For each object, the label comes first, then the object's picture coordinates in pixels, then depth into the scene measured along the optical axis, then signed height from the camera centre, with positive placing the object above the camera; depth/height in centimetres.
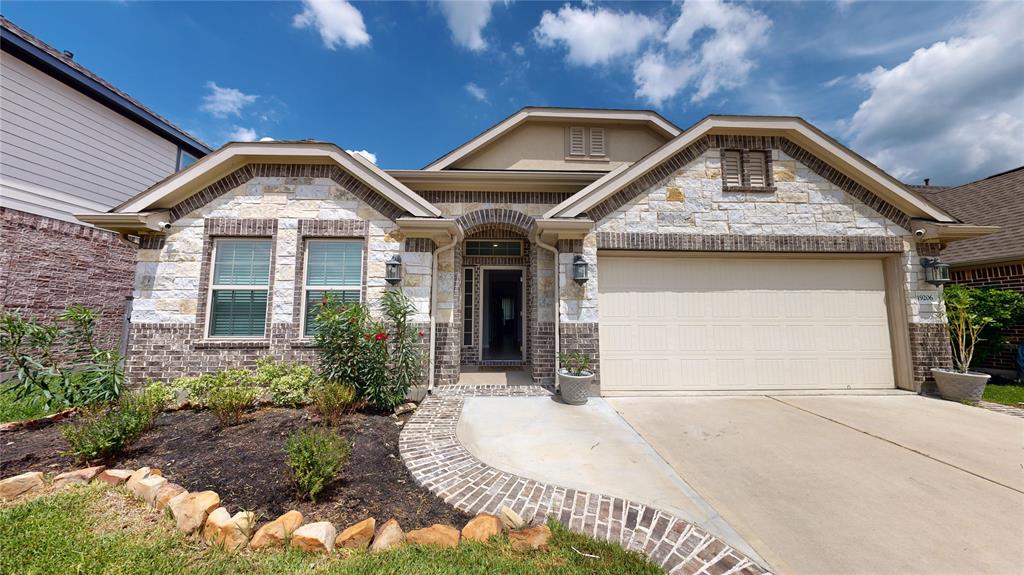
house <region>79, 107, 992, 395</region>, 599 +107
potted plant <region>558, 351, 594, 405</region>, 564 -97
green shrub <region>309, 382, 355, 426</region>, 462 -110
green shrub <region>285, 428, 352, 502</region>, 290 -121
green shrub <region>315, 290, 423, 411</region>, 521 -59
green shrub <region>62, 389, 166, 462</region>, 347 -116
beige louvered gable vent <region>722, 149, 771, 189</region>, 659 +285
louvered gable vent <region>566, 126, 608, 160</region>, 963 +490
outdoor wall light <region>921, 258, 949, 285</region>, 624 +86
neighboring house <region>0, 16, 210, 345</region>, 679 +316
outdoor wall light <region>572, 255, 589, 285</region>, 610 +86
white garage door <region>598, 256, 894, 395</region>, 636 -12
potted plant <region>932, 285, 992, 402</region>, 572 -53
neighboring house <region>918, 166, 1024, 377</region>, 748 +169
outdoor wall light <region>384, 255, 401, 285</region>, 598 +84
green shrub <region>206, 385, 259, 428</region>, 452 -111
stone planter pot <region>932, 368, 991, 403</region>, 567 -109
